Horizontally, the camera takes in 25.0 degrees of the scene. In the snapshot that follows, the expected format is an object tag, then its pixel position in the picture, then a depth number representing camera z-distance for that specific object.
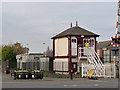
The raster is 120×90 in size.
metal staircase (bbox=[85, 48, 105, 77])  32.56
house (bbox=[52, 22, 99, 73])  37.31
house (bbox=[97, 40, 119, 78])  16.81
